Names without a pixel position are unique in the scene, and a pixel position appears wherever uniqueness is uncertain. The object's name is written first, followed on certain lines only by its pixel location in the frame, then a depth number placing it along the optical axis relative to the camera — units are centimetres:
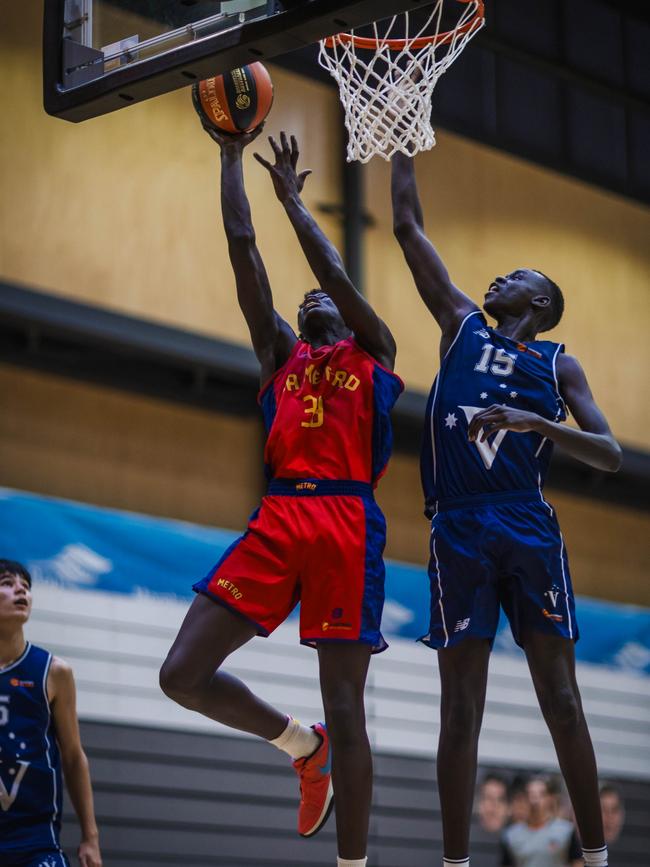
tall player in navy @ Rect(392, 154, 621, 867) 559
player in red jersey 580
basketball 653
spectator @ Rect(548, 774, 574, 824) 1230
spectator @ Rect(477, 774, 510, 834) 1317
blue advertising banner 1114
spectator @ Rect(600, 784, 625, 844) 1287
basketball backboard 558
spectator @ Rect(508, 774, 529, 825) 1218
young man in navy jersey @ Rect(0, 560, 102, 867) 704
